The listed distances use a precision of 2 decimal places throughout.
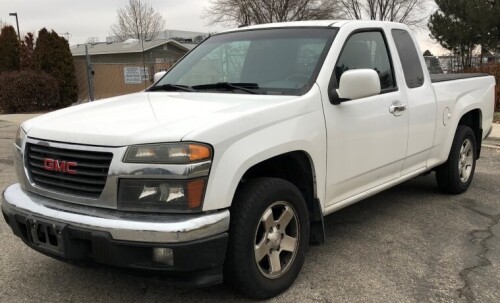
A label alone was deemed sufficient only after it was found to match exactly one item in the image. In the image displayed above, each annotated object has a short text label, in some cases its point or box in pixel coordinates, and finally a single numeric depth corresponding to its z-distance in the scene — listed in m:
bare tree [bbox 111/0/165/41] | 52.97
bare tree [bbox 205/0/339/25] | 38.31
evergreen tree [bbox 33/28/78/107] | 20.09
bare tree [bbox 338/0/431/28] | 45.28
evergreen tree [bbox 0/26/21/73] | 20.42
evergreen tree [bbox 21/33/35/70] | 20.35
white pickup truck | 2.83
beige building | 22.88
